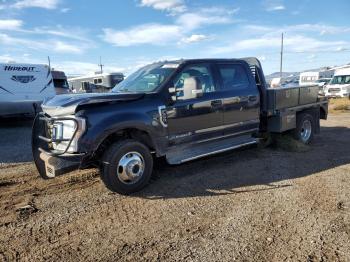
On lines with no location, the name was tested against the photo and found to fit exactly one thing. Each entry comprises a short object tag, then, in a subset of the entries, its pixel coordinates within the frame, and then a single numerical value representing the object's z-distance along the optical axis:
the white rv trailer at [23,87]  13.35
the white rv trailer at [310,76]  44.26
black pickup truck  4.88
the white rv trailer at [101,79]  28.64
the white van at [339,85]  25.31
